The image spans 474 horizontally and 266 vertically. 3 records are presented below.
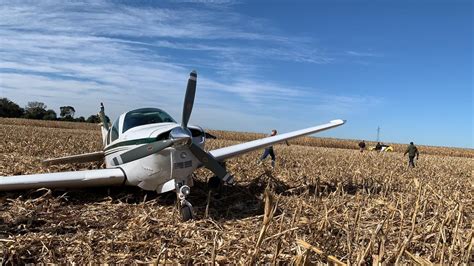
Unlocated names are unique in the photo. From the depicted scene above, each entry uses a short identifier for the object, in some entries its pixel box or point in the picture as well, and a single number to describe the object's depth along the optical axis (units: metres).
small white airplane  7.06
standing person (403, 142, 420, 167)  18.53
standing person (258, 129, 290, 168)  15.57
